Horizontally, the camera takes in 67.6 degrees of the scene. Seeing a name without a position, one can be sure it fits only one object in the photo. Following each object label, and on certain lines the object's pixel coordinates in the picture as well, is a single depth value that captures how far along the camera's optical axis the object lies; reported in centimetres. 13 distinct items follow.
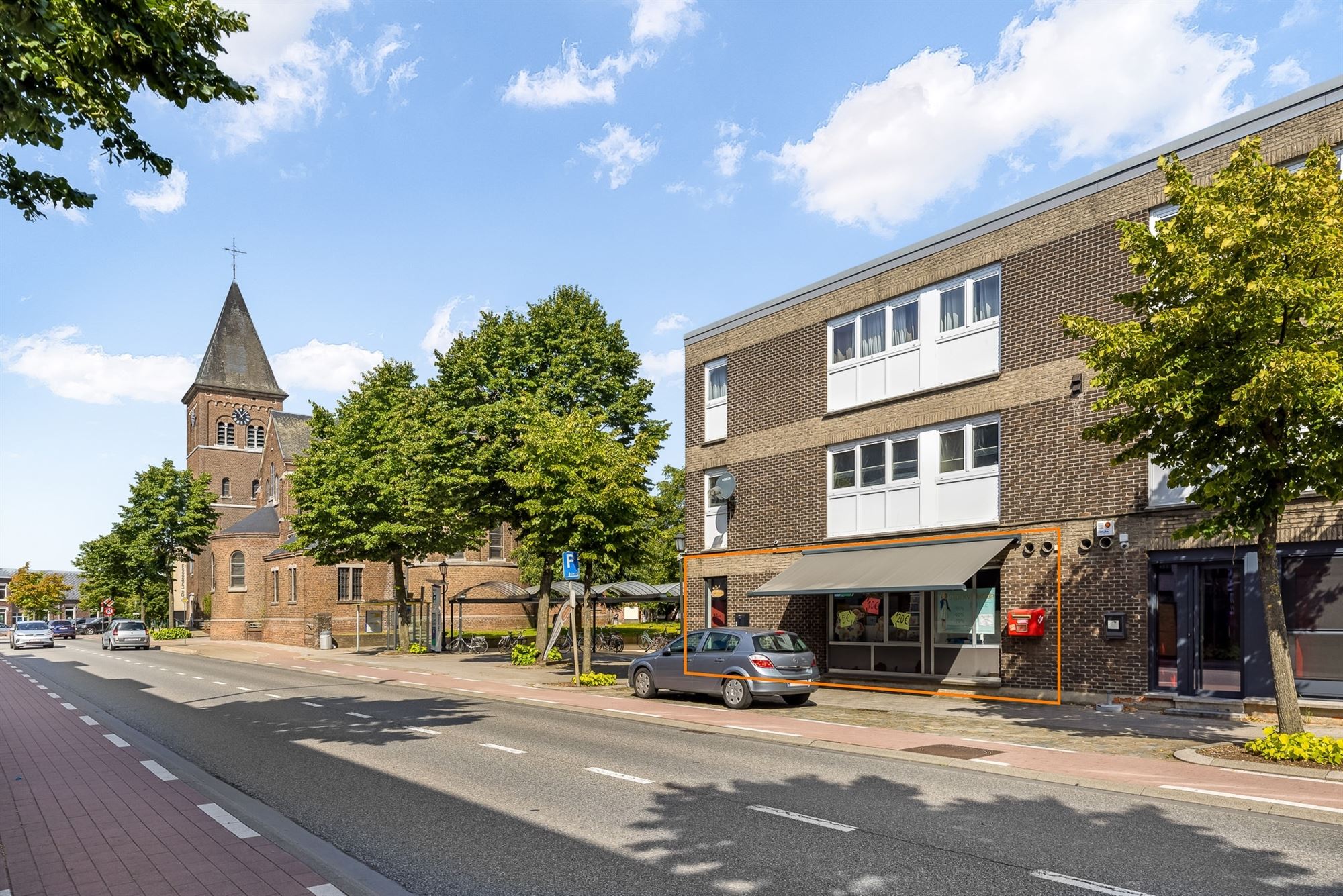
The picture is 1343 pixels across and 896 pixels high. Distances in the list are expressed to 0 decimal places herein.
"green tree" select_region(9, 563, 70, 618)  12588
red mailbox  1900
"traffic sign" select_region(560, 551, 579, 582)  2356
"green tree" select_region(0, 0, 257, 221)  718
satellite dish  2697
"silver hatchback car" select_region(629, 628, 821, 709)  1914
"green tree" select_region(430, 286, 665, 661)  3309
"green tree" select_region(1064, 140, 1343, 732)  1162
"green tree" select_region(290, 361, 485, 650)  3681
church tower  8562
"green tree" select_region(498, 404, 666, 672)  2506
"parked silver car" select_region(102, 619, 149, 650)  5062
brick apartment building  1688
